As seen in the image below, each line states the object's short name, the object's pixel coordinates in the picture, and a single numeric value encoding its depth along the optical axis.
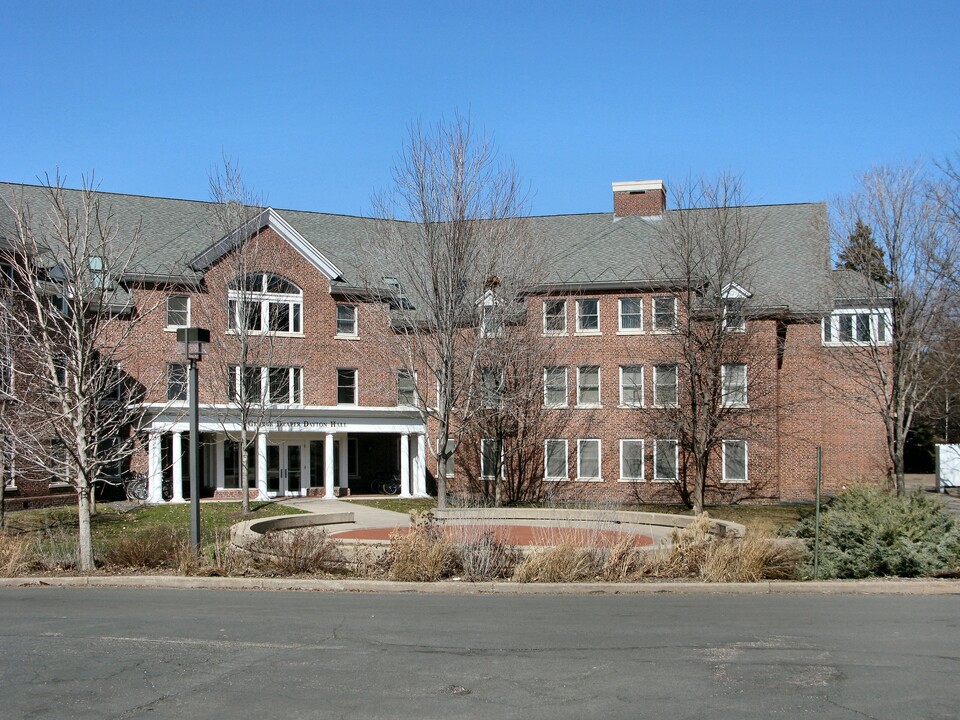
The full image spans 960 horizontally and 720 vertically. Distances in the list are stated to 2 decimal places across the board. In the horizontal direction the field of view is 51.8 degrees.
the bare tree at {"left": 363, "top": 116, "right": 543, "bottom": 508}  28.52
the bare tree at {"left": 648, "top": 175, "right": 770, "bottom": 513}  32.38
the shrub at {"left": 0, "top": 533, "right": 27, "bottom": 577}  15.88
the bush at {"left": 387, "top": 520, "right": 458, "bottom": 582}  14.72
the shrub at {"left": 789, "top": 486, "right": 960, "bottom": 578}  14.78
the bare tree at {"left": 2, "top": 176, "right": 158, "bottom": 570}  16.05
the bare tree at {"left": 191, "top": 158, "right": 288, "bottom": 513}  31.42
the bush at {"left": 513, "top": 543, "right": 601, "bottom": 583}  14.59
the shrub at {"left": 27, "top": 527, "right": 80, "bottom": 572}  16.52
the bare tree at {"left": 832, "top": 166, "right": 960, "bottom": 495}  29.00
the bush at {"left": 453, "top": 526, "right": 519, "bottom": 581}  14.88
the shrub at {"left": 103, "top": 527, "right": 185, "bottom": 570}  16.20
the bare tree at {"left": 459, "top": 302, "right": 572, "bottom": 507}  33.78
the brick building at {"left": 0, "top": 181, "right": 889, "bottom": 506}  35.12
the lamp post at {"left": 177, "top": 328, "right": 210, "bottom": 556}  16.62
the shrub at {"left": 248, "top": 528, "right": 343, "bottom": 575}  15.59
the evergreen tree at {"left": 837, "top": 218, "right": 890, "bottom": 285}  29.97
